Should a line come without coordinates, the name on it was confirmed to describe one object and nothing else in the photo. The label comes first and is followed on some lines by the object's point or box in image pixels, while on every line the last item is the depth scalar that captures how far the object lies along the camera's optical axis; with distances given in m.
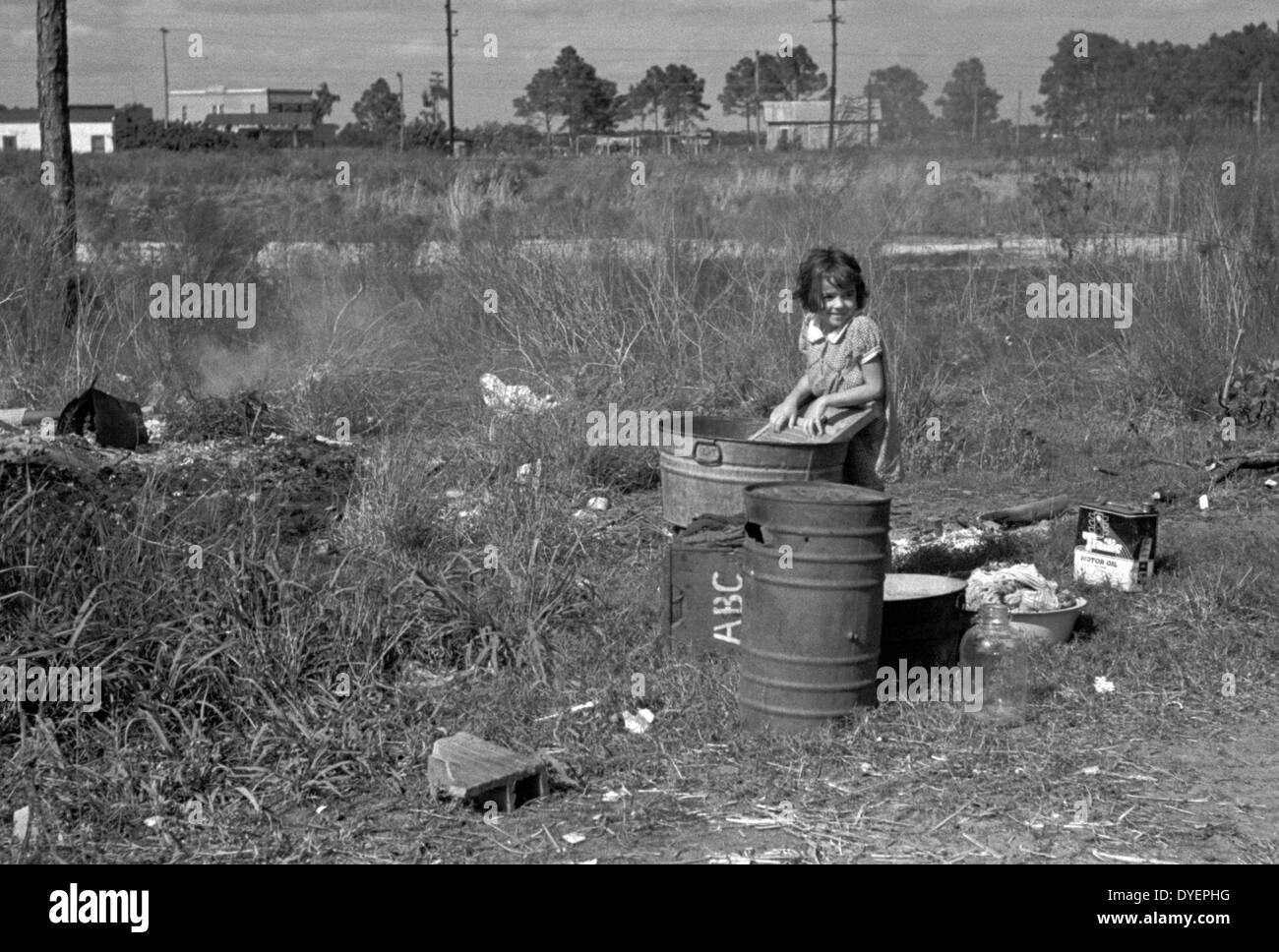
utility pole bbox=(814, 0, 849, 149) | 52.28
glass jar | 5.19
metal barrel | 4.80
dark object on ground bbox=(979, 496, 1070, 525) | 7.89
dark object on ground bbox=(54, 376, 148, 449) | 8.62
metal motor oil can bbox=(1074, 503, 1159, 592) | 6.58
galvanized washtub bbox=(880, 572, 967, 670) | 5.45
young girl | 5.88
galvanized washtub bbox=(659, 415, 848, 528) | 5.88
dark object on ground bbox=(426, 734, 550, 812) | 4.36
